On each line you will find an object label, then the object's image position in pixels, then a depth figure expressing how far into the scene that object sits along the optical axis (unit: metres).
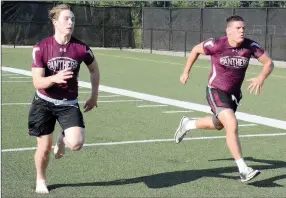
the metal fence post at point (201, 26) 32.31
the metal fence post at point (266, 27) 28.25
